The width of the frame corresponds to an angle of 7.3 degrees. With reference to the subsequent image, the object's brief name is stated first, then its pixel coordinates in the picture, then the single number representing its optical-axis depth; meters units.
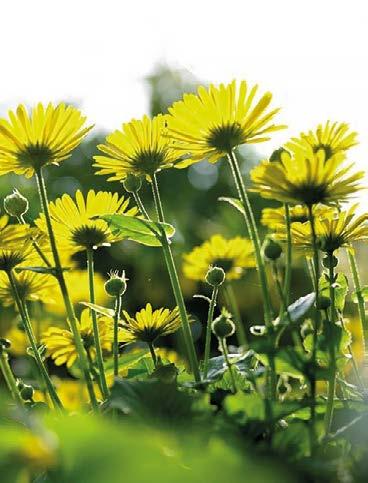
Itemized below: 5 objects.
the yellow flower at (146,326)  1.73
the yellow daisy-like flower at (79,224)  1.71
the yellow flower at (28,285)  1.74
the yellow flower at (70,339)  1.77
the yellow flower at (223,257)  2.05
